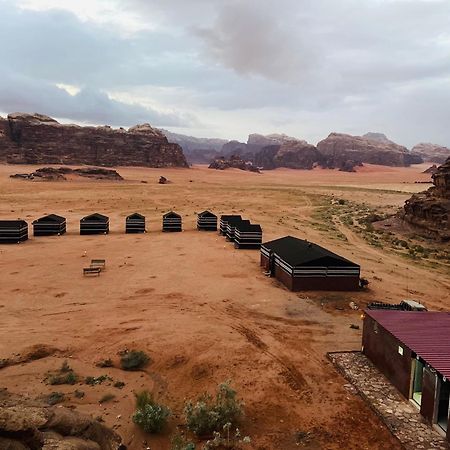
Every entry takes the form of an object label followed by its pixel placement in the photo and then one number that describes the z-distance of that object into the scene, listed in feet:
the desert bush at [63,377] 43.73
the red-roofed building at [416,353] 37.24
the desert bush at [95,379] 43.93
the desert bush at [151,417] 36.06
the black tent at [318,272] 73.05
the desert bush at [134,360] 47.03
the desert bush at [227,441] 34.71
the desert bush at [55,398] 39.62
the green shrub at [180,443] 33.51
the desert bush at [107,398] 40.78
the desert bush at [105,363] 47.41
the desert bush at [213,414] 36.47
